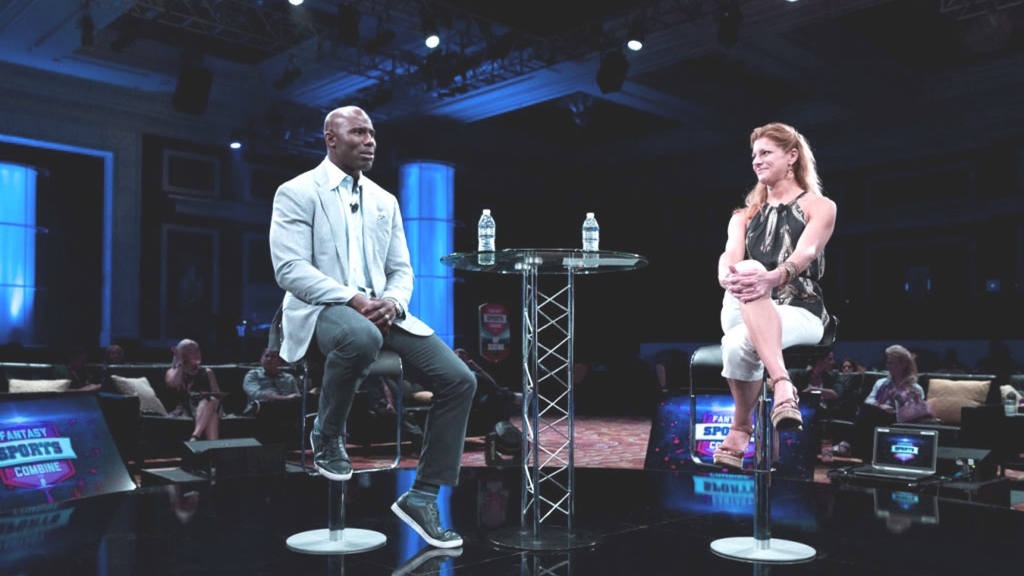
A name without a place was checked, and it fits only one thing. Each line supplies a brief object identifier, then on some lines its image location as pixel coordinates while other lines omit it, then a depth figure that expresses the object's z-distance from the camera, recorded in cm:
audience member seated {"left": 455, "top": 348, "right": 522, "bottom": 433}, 848
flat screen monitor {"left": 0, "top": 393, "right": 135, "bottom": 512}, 403
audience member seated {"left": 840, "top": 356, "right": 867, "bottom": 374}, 943
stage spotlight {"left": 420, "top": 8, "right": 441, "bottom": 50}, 844
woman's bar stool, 262
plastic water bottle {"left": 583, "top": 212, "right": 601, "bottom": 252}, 324
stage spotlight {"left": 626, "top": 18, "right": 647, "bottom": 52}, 845
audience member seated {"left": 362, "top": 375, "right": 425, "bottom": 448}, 793
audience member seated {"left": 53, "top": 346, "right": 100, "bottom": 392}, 764
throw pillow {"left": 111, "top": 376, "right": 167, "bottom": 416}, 708
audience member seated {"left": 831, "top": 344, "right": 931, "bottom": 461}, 657
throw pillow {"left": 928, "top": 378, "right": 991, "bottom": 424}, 706
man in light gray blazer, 260
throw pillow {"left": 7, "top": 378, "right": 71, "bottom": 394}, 668
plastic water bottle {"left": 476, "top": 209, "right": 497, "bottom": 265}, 319
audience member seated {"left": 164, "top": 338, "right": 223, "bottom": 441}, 688
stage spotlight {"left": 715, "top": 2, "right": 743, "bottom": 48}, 787
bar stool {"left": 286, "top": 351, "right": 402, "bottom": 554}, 271
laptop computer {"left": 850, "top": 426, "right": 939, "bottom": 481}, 477
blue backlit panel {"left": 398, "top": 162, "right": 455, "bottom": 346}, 1172
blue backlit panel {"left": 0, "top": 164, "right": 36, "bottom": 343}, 985
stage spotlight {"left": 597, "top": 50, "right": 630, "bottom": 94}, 904
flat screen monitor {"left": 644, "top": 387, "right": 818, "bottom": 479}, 480
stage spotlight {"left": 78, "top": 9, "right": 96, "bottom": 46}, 825
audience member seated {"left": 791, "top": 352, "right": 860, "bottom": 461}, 795
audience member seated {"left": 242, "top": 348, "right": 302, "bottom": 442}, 741
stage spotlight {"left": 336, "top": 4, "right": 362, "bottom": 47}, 825
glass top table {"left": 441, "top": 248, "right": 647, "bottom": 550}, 282
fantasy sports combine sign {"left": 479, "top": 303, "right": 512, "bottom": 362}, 1432
